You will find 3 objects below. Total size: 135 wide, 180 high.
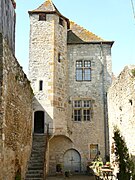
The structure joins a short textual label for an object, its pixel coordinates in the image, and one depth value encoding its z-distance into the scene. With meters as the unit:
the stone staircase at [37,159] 12.70
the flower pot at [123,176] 9.46
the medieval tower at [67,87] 17.16
